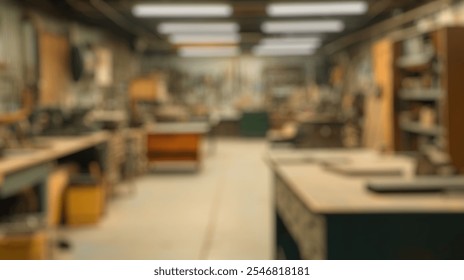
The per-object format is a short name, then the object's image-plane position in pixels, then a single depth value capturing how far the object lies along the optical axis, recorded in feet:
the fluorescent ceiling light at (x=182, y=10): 23.80
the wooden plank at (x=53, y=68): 22.91
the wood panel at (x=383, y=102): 21.38
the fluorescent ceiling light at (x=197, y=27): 30.48
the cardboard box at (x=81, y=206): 15.48
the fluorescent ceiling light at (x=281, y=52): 46.29
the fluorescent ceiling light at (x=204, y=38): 35.88
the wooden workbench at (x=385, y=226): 5.76
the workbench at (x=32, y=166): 10.28
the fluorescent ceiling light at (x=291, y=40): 37.47
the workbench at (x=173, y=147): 25.41
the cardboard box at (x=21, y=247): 9.50
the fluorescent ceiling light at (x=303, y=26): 29.73
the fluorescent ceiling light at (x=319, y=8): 23.30
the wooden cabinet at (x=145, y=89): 35.63
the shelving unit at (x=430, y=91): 16.11
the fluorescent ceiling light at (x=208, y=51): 45.34
